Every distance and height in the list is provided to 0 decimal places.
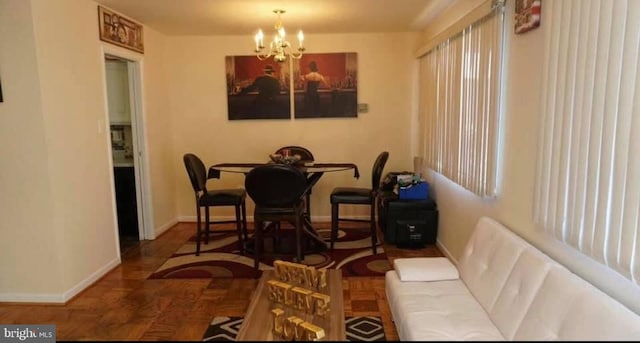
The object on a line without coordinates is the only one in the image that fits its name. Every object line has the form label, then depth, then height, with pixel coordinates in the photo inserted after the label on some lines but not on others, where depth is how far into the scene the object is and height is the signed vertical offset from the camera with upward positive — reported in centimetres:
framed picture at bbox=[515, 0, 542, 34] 215 +56
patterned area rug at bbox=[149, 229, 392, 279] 346 -126
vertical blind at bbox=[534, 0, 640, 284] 148 -5
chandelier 325 +65
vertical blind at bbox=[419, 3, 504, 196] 268 +12
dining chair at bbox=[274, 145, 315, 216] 456 -35
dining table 377 -45
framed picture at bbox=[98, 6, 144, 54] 355 +85
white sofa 136 -76
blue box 418 -73
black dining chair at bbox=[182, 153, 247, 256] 382 -71
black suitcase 405 -100
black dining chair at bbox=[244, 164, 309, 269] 326 -59
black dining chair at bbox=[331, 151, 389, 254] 395 -73
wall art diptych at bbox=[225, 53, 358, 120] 499 +41
